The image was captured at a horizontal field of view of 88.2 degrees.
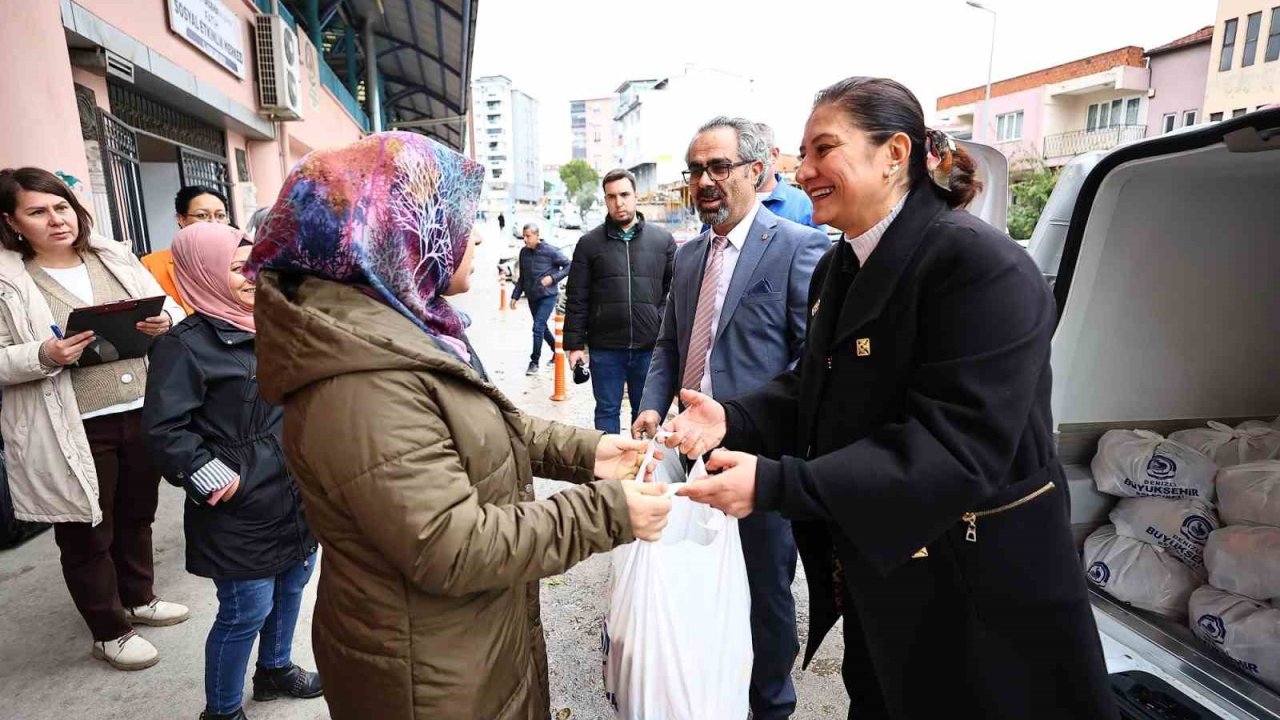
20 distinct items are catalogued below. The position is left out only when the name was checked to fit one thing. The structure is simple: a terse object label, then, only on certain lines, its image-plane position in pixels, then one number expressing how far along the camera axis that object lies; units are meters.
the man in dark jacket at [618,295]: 4.55
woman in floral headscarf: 1.16
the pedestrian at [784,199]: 3.99
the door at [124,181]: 5.24
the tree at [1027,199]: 20.98
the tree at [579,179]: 87.62
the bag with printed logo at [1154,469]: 2.40
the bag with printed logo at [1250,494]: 2.15
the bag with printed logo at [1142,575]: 2.27
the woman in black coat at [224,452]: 2.09
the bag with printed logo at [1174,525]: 2.32
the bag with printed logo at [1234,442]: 2.40
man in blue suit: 2.41
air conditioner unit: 8.90
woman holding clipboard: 2.58
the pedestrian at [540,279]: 8.48
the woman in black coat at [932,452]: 1.35
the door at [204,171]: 7.44
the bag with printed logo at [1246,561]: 2.06
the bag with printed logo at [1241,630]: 1.91
